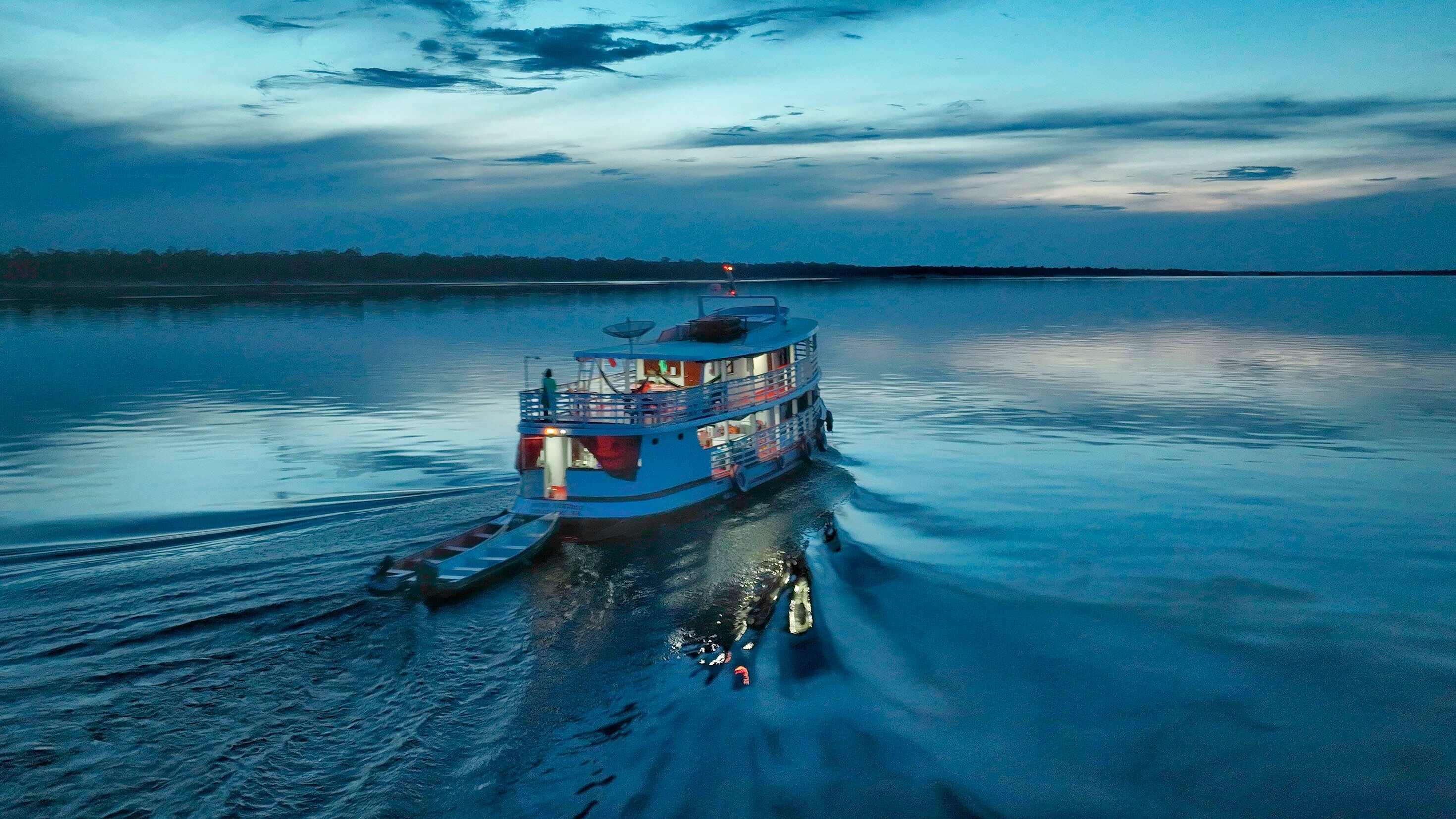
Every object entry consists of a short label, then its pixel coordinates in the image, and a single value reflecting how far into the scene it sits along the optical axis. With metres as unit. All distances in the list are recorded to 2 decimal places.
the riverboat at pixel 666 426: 24.52
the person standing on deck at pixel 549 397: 24.42
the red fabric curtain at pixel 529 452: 24.72
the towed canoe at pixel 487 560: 18.78
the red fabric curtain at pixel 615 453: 24.53
